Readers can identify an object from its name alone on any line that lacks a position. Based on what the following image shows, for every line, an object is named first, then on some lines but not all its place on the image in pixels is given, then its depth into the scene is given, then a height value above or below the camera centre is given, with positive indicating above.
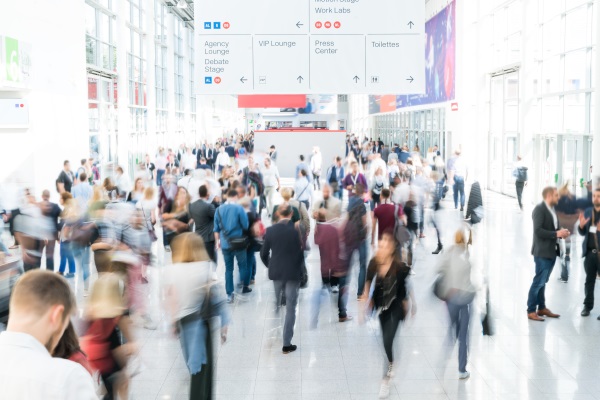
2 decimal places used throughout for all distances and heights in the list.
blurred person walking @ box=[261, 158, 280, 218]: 17.97 -0.85
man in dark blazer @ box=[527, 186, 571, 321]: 9.06 -1.20
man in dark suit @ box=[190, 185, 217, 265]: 10.55 -1.09
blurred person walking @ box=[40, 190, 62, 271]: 10.61 -1.13
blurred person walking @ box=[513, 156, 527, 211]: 20.06 -1.01
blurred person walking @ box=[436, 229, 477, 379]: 7.04 -1.43
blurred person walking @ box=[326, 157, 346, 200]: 18.98 -0.84
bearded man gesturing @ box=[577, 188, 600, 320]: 9.46 -1.47
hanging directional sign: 13.45 +1.80
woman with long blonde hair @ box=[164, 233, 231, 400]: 6.05 -1.39
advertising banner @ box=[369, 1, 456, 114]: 28.02 +3.34
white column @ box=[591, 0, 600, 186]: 16.66 +0.58
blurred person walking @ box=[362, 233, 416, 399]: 6.77 -1.44
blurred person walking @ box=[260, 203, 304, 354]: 7.91 -1.28
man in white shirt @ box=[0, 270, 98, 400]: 2.47 -0.72
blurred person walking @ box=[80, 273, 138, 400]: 5.55 -1.51
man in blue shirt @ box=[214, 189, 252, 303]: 10.04 -1.15
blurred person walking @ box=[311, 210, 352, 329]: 8.96 -1.40
